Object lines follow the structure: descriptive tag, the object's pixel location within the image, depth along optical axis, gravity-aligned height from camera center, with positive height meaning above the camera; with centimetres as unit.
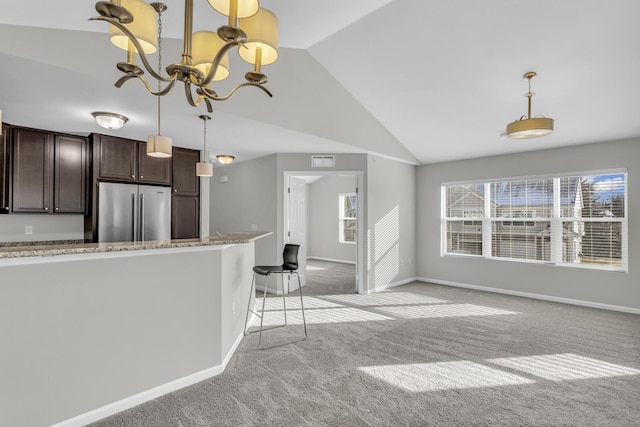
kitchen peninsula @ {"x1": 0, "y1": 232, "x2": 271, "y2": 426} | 186 -78
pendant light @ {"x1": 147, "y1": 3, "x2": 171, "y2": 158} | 281 +60
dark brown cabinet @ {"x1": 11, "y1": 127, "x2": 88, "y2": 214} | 369 +49
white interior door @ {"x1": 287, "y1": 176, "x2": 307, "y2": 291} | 579 -12
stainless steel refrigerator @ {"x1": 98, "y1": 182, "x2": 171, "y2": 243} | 415 +1
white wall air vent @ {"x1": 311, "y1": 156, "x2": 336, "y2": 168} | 554 +91
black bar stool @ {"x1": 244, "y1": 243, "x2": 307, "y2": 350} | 335 -58
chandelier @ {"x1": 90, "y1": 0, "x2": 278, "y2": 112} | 136 +90
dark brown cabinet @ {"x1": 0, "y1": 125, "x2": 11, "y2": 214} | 356 +50
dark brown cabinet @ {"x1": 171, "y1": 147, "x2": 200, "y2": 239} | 493 +28
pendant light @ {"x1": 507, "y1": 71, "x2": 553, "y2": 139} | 305 +84
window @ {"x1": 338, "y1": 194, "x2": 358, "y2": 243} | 947 -10
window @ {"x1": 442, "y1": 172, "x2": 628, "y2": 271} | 473 -9
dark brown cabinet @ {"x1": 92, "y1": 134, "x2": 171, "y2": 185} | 416 +70
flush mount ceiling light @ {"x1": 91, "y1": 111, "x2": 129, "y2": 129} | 328 +96
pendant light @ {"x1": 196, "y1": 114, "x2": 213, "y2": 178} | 418 +58
